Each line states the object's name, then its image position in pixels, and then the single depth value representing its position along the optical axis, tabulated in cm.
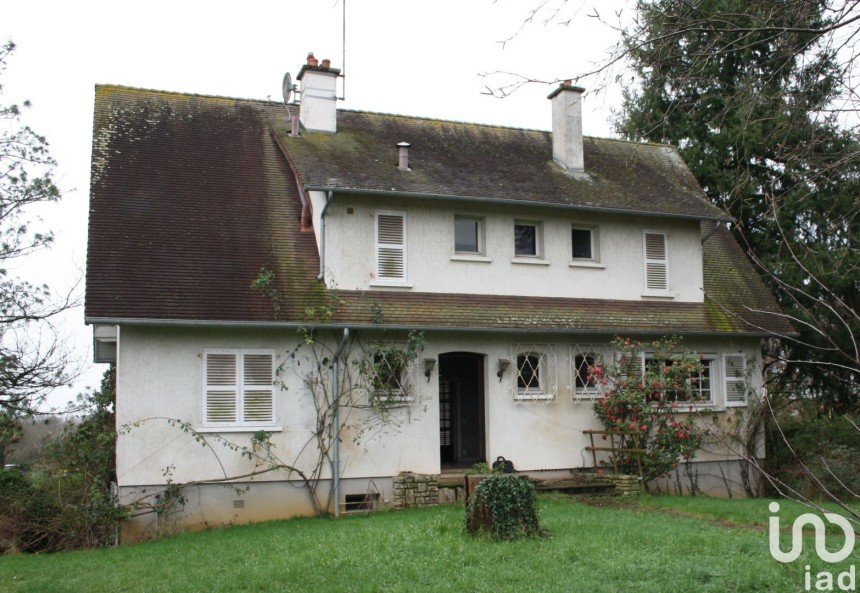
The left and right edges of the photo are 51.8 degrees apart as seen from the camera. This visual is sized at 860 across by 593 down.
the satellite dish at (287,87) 2072
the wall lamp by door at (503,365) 1775
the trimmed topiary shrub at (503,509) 1180
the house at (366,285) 1577
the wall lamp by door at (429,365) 1716
